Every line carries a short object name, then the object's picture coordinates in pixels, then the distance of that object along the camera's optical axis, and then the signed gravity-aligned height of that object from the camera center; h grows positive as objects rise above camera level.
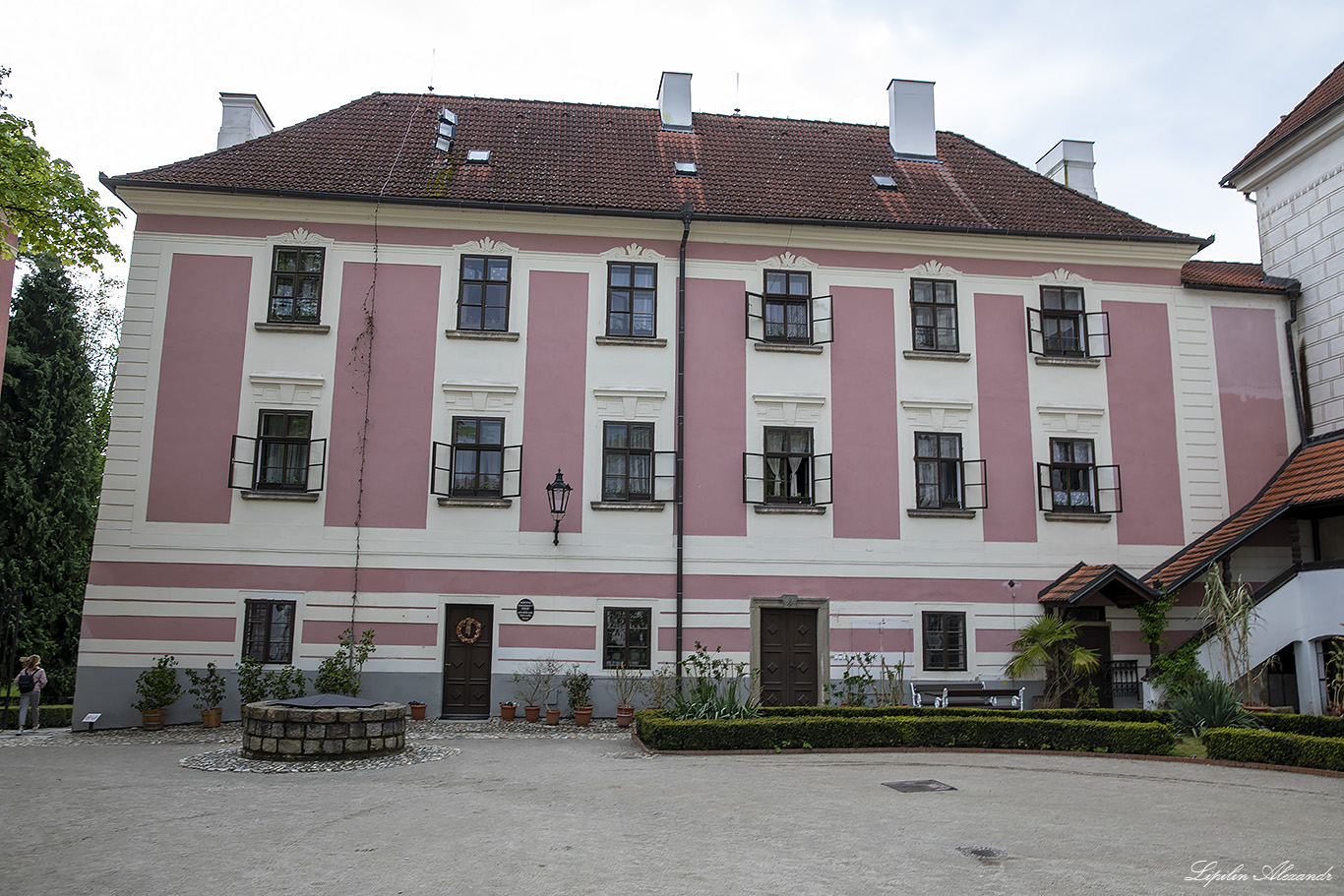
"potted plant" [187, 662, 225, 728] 16.17 -1.08
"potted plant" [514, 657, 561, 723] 17.05 -0.91
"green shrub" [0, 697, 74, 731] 18.31 -1.77
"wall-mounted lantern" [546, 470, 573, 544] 17.03 +2.44
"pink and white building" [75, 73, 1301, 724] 17.05 +4.09
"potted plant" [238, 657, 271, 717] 16.17 -0.93
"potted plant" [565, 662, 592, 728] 16.89 -1.02
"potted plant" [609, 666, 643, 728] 17.12 -0.95
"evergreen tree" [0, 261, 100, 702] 24.28 +4.08
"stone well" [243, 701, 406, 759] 11.77 -1.30
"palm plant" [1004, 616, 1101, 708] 17.28 -0.33
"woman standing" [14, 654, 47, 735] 16.36 -1.00
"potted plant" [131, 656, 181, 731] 15.94 -1.10
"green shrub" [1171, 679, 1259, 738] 13.67 -1.03
